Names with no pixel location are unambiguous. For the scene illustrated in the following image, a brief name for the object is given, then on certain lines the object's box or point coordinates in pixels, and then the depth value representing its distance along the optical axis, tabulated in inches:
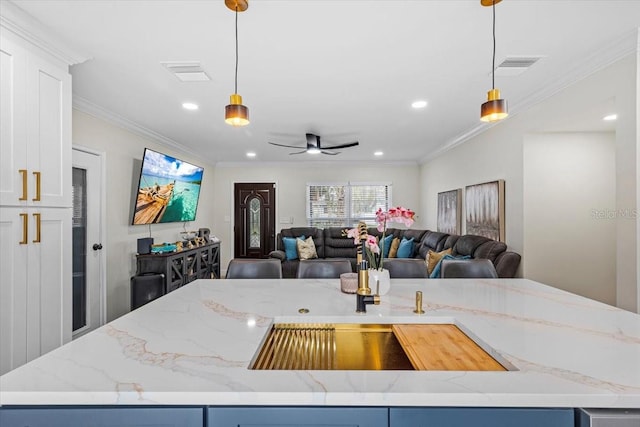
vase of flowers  66.3
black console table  162.6
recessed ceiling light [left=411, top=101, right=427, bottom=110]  132.4
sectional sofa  133.0
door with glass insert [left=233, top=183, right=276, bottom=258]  282.0
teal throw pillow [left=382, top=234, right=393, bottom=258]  242.1
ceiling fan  176.2
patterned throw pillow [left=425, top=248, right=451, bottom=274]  162.2
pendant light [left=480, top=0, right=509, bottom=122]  66.8
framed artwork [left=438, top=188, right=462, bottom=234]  195.3
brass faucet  57.3
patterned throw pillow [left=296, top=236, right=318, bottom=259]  233.5
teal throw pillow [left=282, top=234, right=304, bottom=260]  233.5
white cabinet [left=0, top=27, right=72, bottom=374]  71.9
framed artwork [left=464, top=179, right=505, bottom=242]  150.3
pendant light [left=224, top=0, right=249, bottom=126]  68.9
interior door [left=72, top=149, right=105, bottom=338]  131.0
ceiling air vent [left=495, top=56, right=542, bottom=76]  96.4
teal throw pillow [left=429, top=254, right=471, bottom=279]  137.3
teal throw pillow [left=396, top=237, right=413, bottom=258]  226.7
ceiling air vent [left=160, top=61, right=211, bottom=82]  98.4
